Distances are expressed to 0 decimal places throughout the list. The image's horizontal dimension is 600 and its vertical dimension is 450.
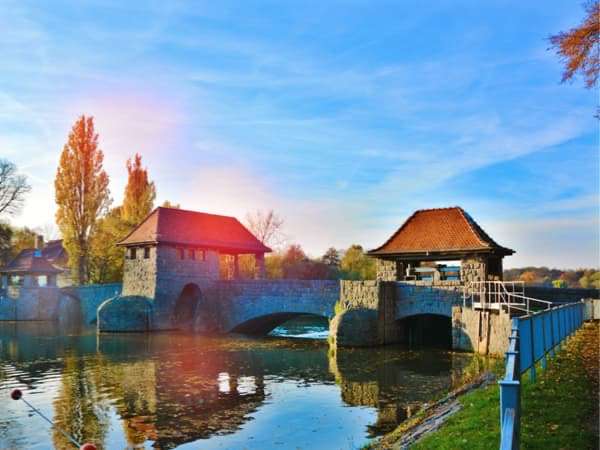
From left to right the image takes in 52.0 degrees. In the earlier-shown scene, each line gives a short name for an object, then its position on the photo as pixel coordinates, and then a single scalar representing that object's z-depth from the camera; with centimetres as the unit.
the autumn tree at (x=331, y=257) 5603
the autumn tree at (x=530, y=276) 5348
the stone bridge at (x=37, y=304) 4266
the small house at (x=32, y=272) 4569
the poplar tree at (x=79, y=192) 4238
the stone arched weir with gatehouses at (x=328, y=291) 2328
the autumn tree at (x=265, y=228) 5388
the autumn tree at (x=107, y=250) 4403
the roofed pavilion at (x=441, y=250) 2361
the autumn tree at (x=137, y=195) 4603
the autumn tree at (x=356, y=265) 4744
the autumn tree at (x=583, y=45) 1192
